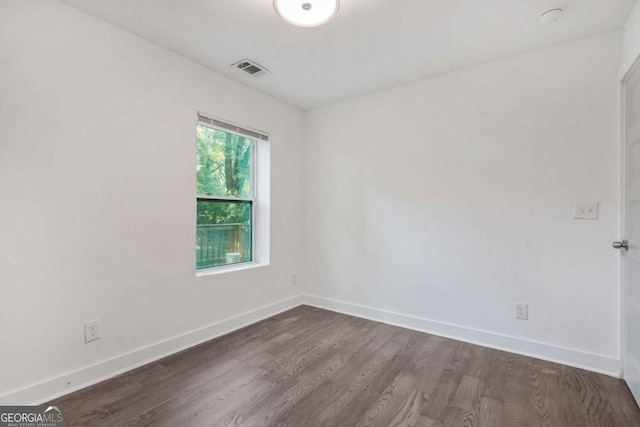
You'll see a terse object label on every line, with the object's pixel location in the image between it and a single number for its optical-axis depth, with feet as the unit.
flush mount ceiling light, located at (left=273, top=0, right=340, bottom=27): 5.49
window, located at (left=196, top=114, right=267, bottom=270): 9.12
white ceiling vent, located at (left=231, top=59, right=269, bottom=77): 8.43
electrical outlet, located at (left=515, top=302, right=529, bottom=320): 7.84
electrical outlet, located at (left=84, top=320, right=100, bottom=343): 6.40
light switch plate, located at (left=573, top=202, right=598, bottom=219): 7.07
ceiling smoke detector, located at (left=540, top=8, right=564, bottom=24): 6.18
